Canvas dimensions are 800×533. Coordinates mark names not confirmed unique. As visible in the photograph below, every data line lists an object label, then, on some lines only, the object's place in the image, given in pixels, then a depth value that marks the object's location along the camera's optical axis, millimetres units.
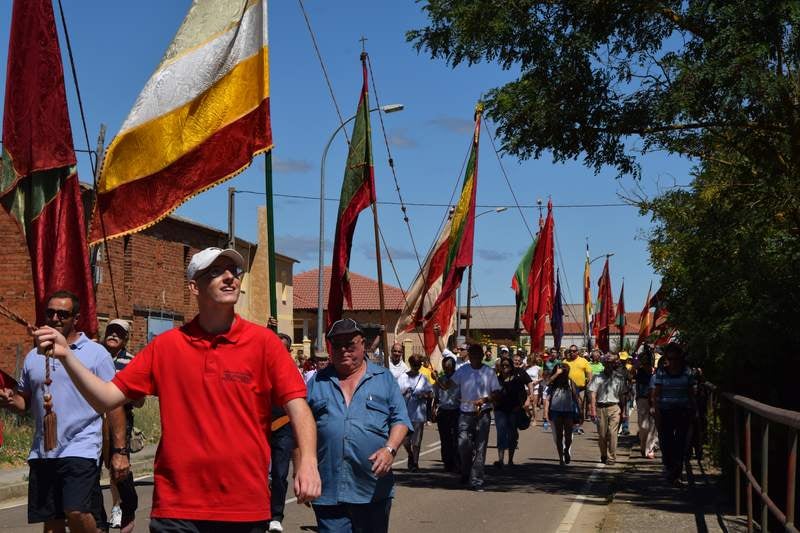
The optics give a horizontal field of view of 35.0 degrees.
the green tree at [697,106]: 13203
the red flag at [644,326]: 40875
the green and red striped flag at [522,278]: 32906
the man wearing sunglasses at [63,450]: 7273
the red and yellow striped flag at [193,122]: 8664
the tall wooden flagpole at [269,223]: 9192
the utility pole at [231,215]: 35203
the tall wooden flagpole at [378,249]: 12875
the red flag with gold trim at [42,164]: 7719
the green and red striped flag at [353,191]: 12883
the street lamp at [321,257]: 29895
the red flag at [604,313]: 44844
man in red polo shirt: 4758
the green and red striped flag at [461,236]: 19750
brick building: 34219
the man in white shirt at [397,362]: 18984
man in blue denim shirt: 6758
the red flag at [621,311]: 55619
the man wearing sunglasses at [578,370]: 25062
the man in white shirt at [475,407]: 15750
